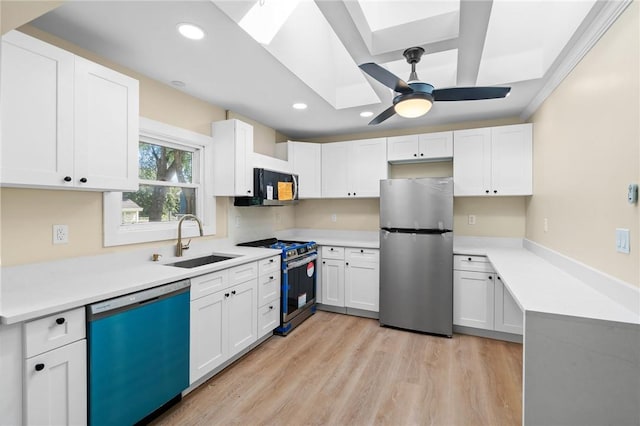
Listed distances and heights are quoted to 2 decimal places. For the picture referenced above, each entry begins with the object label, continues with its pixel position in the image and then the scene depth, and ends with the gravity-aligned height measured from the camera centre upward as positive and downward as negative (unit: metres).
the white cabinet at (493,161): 3.23 +0.57
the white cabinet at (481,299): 3.06 -0.92
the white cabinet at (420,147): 3.57 +0.79
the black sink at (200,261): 2.64 -0.47
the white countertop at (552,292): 1.38 -0.45
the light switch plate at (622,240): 1.46 -0.14
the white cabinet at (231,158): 3.01 +0.54
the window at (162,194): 2.31 +0.15
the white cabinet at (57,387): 1.33 -0.83
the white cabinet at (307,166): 4.08 +0.62
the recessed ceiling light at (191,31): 1.77 +1.09
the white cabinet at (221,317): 2.19 -0.87
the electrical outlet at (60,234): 1.91 -0.16
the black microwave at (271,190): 3.24 +0.25
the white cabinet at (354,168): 3.88 +0.58
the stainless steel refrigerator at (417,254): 3.21 -0.47
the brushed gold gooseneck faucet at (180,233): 2.62 -0.21
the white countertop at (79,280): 1.39 -0.43
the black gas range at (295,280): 3.21 -0.80
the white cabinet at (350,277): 3.67 -0.84
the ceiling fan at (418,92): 1.94 +0.81
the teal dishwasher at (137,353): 1.56 -0.84
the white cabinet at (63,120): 1.50 +0.51
